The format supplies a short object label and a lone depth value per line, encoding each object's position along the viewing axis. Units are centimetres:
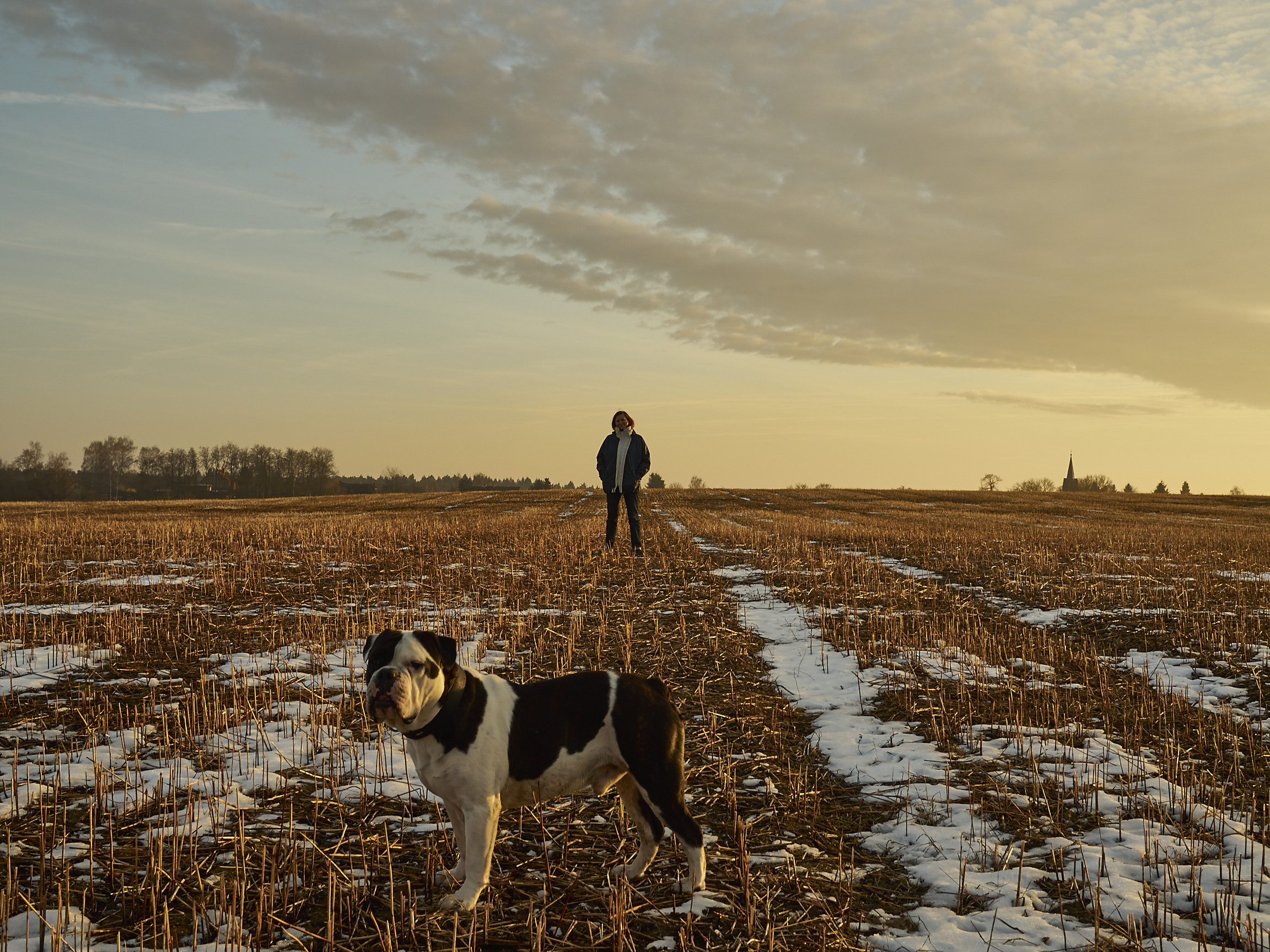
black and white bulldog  365
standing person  1621
